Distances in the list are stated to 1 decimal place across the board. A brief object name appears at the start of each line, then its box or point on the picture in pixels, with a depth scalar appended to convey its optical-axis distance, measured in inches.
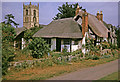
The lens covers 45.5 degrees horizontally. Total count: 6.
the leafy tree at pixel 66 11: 1451.8
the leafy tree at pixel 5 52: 358.9
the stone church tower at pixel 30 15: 3169.3
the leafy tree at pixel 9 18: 1450.8
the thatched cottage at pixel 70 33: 766.0
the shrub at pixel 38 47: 533.9
